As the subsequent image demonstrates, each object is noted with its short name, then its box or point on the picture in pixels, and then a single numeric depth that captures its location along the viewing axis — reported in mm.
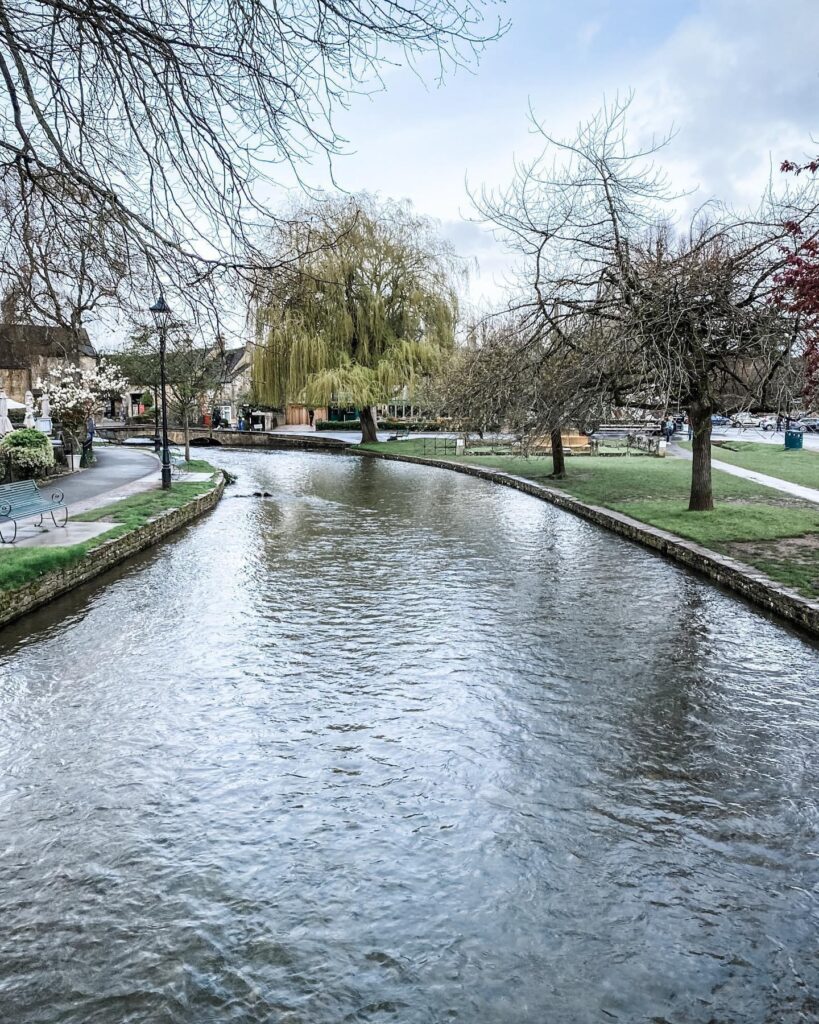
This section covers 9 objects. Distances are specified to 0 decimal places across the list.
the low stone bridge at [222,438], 44469
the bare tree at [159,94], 4973
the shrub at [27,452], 19922
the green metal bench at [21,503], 11320
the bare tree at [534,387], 14007
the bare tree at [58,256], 5887
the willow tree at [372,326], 35594
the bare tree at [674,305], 12500
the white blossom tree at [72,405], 25719
